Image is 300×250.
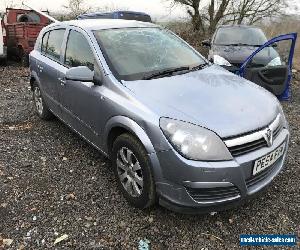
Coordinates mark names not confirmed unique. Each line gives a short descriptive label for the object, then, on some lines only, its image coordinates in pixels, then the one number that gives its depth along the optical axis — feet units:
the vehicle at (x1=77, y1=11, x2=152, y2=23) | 26.34
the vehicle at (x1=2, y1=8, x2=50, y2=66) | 25.47
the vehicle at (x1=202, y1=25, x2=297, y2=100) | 14.37
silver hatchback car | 6.32
